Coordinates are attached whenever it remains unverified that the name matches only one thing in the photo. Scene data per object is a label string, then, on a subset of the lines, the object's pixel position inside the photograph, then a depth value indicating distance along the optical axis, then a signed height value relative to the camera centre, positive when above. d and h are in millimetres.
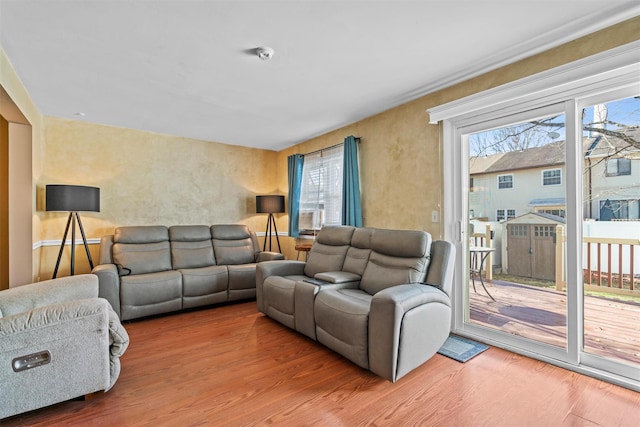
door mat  2494 -1189
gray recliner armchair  1687 -812
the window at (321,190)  4418 +328
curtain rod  4004 +937
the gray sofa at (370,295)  2070 -711
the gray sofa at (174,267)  3357 -700
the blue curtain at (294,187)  5078 +413
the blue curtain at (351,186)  3924 +325
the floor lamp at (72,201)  3273 +134
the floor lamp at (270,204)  5117 +125
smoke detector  2291 +1205
